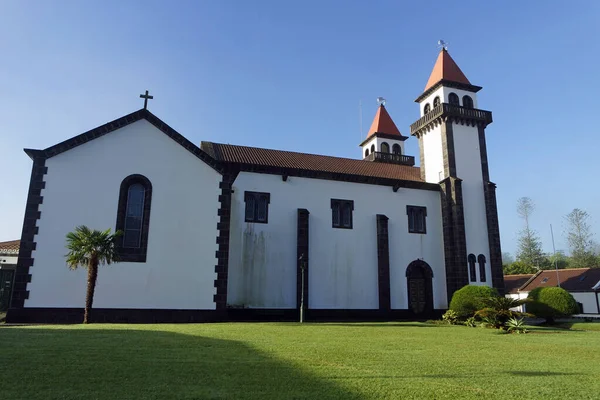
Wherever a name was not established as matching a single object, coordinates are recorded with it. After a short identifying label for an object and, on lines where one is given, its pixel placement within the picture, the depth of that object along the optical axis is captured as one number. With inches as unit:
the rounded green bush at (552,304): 847.7
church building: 756.6
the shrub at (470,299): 859.0
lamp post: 831.7
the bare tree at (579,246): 2295.8
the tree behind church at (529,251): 2549.2
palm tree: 697.4
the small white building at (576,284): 1551.4
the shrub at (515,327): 656.4
